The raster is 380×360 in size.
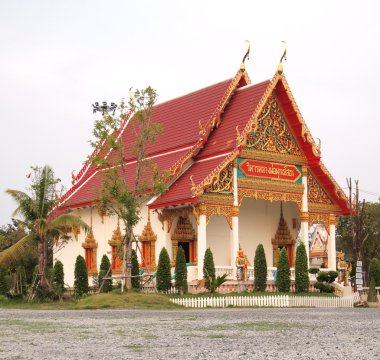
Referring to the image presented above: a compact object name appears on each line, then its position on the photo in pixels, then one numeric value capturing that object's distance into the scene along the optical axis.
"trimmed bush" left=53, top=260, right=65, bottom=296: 31.48
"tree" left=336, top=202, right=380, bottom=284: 56.59
